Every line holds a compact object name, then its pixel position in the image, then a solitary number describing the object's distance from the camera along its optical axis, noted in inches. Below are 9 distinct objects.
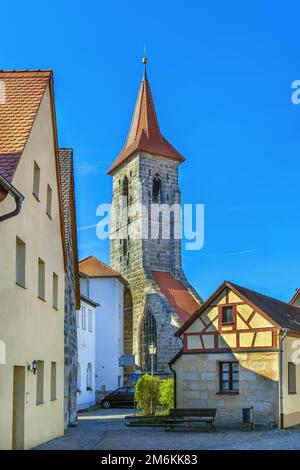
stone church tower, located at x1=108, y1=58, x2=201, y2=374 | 2148.1
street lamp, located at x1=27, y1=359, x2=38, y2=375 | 595.7
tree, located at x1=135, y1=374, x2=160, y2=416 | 1096.8
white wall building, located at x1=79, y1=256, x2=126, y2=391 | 1983.3
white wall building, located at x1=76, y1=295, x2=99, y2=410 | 1443.2
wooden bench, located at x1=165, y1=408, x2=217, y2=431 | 850.1
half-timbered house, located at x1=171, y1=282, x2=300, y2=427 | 886.4
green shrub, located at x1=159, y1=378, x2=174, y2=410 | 1057.5
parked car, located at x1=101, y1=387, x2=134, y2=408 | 1491.1
